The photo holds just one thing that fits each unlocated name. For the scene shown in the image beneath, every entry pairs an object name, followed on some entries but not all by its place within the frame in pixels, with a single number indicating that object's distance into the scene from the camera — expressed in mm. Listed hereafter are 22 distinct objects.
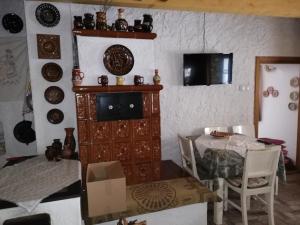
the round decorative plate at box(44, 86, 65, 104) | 2922
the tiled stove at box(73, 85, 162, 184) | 2686
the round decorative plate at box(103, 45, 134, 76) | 2811
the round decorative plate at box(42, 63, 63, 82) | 2883
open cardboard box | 1914
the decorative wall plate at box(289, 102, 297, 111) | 4367
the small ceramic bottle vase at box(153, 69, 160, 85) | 2934
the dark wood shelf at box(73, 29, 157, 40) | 2639
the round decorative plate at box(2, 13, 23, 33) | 3223
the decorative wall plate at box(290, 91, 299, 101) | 4387
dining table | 2551
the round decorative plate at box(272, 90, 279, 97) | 4676
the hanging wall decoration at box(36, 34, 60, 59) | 2832
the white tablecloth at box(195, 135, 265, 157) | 2717
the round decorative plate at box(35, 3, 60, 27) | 2787
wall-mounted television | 3438
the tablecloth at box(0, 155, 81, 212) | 1573
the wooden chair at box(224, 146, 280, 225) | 2375
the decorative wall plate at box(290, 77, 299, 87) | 4402
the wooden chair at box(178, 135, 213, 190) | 2775
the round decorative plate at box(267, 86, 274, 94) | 4734
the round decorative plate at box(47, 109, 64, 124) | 2959
